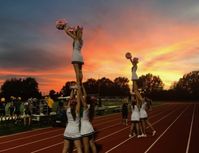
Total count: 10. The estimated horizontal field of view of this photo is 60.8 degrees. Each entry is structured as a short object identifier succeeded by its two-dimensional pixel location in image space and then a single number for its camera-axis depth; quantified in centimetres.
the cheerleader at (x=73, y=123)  316
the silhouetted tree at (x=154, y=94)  5495
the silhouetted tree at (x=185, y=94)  5389
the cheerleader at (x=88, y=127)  339
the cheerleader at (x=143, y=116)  759
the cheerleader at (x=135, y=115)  742
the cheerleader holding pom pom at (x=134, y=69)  574
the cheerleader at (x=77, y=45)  298
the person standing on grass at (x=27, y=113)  993
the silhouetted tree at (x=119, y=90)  6015
